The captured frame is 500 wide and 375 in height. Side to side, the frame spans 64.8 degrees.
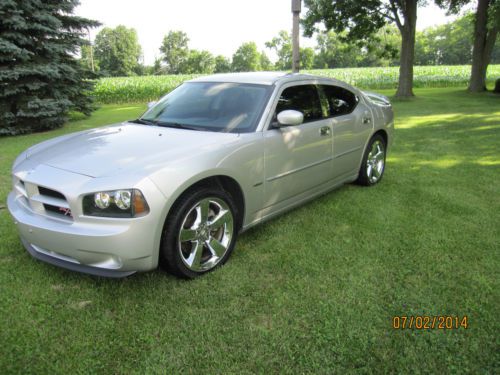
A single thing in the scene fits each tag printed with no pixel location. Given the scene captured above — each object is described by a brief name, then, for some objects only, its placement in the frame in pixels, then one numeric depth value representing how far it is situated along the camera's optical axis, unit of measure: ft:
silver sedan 8.64
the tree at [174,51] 357.82
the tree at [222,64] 362.98
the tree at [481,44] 62.59
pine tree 33.60
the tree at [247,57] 349.61
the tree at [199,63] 332.80
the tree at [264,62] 359.05
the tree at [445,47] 312.91
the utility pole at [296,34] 35.14
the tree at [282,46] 308.19
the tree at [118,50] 314.55
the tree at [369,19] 61.11
